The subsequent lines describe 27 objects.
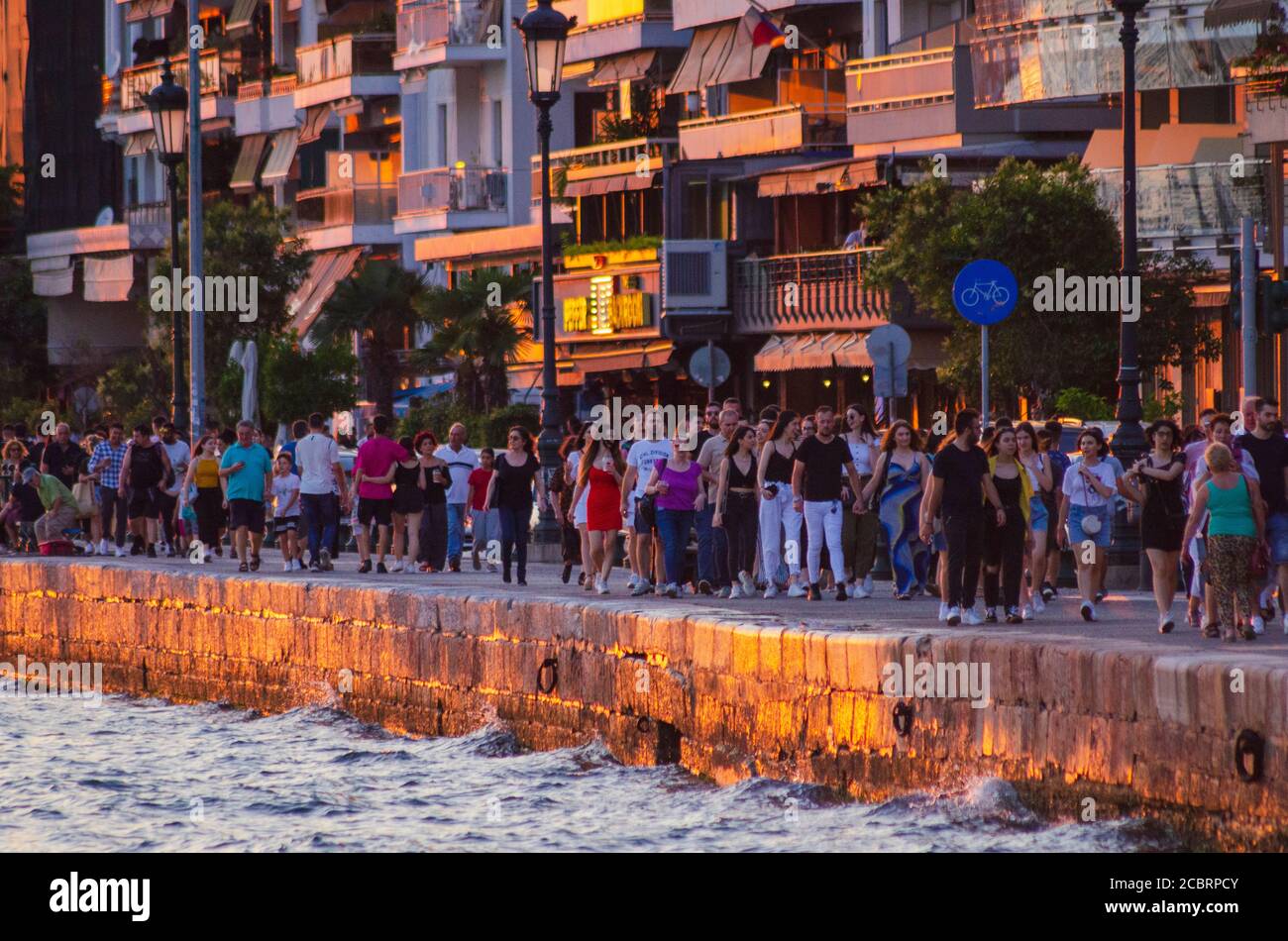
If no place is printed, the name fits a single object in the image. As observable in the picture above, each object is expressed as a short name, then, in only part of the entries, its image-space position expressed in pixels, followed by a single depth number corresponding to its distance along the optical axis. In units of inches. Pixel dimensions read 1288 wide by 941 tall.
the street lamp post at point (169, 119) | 1481.3
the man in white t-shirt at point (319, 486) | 1172.5
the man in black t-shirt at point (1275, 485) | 799.7
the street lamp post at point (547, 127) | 1222.3
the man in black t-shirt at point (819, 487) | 958.4
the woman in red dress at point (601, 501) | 997.2
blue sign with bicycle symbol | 1002.7
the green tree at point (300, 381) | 1902.1
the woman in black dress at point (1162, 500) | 833.5
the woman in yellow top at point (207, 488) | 1248.2
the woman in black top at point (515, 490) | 1071.0
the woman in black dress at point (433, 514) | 1172.5
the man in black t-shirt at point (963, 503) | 845.2
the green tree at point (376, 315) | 2155.5
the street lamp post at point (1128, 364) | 1045.2
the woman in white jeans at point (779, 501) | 972.6
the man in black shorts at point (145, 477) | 1301.7
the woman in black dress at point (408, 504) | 1160.2
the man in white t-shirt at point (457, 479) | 1208.8
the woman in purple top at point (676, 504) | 975.6
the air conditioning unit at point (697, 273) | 1959.9
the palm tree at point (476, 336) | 1950.1
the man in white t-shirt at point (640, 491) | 984.9
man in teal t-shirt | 1197.7
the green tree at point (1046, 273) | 1476.4
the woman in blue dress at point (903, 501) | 979.3
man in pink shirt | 1149.1
